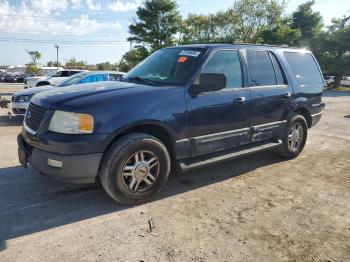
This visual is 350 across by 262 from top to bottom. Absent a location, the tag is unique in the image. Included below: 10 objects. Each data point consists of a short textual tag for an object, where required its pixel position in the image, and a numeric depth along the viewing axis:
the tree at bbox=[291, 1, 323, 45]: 39.97
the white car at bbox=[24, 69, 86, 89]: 17.12
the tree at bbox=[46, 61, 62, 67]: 90.53
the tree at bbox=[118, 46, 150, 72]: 28.97
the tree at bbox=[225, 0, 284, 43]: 37.53
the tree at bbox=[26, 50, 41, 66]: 78.56
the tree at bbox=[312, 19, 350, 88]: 33.09
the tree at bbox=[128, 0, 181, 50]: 28.14
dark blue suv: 3.69
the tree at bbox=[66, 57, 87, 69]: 75.69
